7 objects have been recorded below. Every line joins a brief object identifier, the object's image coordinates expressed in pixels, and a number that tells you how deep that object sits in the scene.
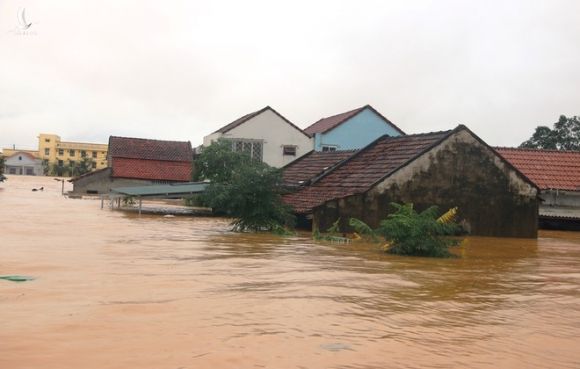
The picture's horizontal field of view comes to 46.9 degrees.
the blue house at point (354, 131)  46.31
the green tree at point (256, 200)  21.23
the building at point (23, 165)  110.62
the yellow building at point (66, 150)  119.06
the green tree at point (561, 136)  52.34
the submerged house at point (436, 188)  21.39
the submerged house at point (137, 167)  51.59
